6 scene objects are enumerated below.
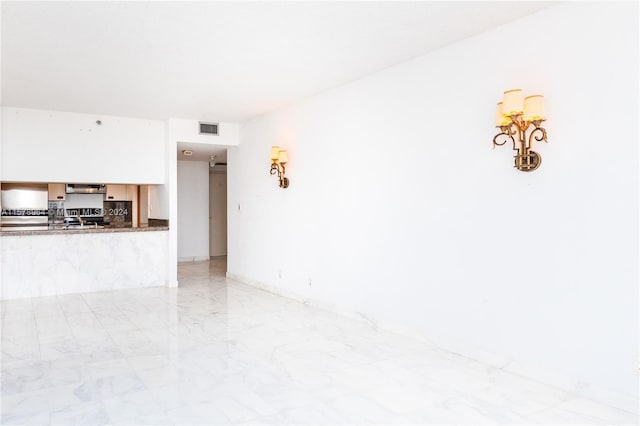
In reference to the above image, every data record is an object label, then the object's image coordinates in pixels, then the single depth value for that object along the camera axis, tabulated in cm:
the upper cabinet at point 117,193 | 809
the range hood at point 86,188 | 786
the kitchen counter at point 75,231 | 613
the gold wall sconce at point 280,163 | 605
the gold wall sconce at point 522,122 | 302
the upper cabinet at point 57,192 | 771
